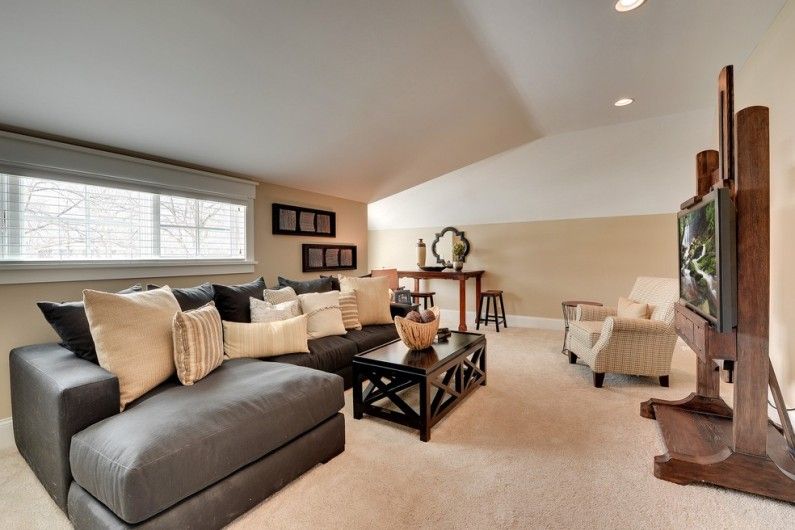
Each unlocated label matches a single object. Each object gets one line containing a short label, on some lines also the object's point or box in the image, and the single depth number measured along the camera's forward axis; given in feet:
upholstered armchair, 9.52
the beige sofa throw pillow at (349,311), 10.57
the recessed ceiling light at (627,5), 6.20
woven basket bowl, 8.18
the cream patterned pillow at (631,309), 10.68
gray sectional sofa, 4.14
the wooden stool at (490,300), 16.72
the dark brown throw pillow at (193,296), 7.70
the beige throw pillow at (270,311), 8.60
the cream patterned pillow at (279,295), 9.49
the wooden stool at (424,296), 18.92
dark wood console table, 16.29
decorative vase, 18.79
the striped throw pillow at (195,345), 6.12
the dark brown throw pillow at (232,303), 8.56
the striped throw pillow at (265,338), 7.66
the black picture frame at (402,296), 17.22
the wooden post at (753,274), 5.37
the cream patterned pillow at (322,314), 9.53
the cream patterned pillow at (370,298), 11.17
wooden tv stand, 5.38
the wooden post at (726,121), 5.63
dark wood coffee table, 7.09
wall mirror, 19.38
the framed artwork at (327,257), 13.51
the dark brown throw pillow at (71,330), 5.93
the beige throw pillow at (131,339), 5.50
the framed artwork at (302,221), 12.46
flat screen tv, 5.39
